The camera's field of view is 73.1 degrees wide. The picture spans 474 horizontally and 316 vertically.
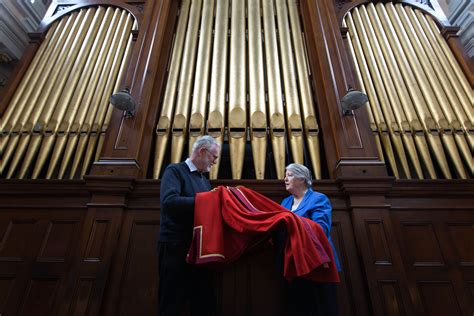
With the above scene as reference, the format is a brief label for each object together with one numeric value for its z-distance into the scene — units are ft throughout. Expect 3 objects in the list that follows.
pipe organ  8.32
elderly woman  6.53
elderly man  6.15
